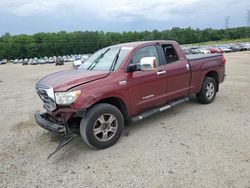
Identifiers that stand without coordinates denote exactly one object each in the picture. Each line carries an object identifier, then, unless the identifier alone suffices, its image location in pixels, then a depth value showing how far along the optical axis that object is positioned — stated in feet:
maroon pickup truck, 10.35
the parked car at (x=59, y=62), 110.36
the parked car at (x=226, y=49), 126.71
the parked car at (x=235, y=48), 127.32
